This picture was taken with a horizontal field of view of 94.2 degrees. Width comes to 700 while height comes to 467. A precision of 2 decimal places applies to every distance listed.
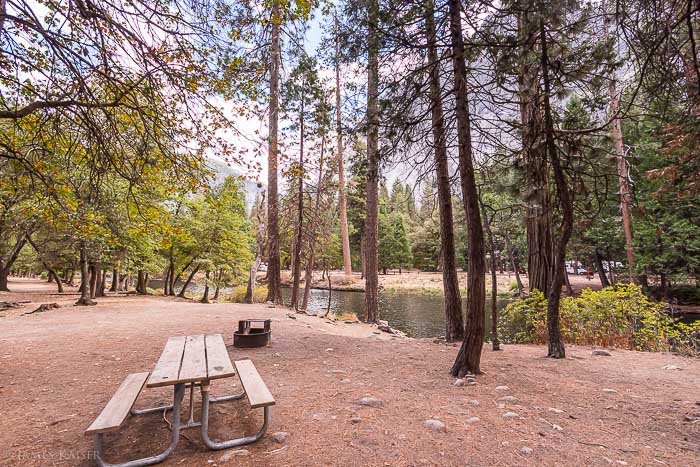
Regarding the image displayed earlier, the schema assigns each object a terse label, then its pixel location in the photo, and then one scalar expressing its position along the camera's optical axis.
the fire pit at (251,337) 5.23
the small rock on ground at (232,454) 2.14
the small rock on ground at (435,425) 2.48
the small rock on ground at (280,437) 2.34
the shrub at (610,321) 6.30
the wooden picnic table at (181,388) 2.00
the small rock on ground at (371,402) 2.94
